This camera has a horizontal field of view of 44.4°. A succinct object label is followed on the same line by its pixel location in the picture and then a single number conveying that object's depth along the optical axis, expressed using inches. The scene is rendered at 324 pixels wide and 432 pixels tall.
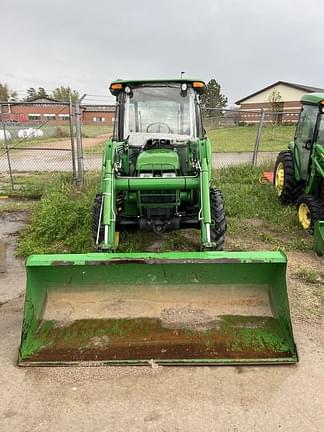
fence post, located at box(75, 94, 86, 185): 364.6
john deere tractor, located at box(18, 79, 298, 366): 128.8
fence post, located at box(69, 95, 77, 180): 365.1
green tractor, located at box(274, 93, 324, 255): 256.6
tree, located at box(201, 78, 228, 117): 2448.3
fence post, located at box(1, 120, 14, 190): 375.9
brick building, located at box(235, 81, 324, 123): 1589.6
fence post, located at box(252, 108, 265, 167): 463.8
